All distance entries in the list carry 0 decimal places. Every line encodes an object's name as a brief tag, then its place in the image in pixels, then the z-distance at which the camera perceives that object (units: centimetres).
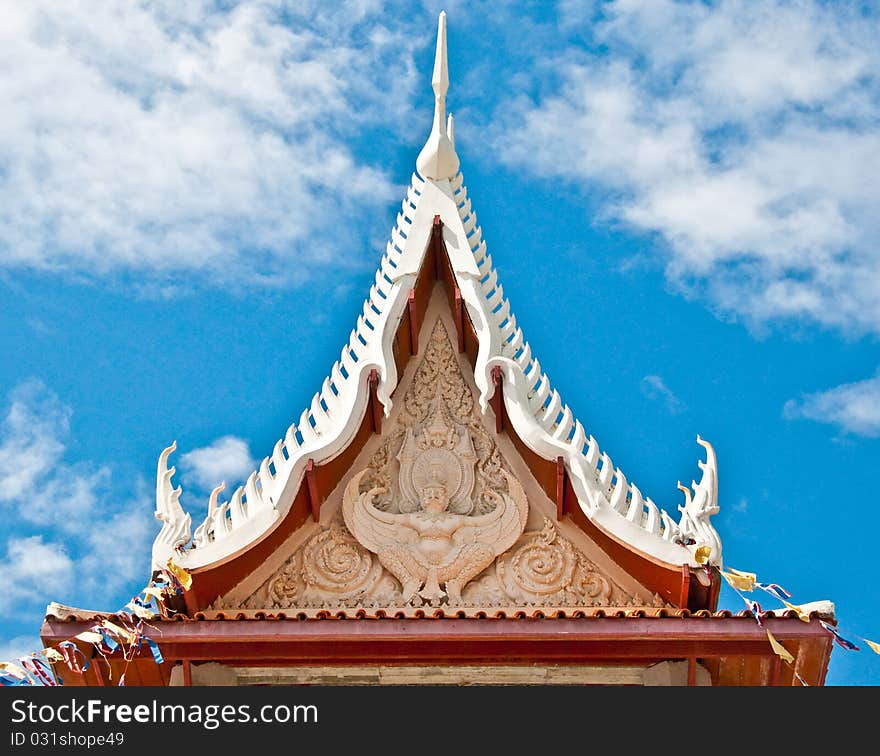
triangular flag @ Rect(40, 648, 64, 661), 1209
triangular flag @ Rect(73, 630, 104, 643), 1216
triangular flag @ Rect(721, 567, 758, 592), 1232
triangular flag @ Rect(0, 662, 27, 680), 1170
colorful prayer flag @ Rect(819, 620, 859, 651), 1204
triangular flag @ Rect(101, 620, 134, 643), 1226
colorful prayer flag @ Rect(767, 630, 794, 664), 1212
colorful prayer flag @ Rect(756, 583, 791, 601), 1230
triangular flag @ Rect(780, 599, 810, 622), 1227
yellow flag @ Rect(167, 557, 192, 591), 1307
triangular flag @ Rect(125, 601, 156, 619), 1238
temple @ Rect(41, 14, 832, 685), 1247
